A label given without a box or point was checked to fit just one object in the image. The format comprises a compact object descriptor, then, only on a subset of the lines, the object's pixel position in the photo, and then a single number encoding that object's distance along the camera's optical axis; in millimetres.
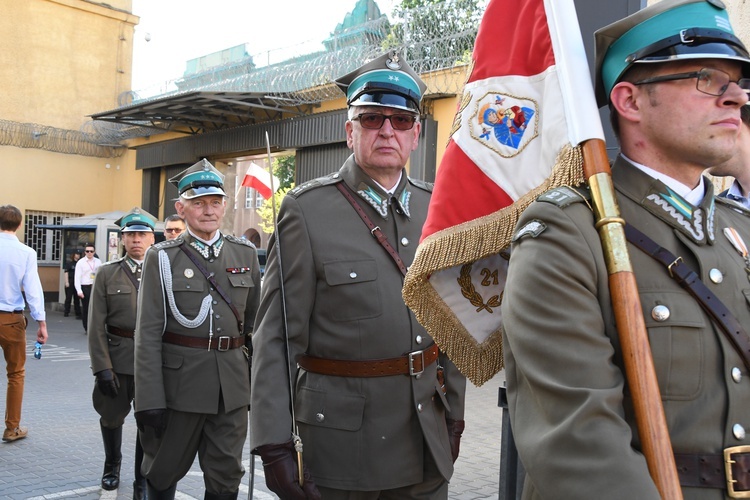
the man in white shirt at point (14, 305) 7020
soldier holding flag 1593
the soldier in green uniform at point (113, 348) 5699
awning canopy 16547
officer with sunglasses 2945
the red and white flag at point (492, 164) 2139
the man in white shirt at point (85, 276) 17203
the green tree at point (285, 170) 38531
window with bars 23344
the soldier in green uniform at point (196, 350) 4477
